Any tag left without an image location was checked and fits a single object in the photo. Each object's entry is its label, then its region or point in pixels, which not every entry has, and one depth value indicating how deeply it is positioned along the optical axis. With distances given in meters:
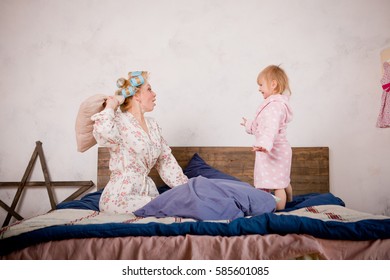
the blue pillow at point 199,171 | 1.86
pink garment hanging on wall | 1.91
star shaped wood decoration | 2.10
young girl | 1.64
